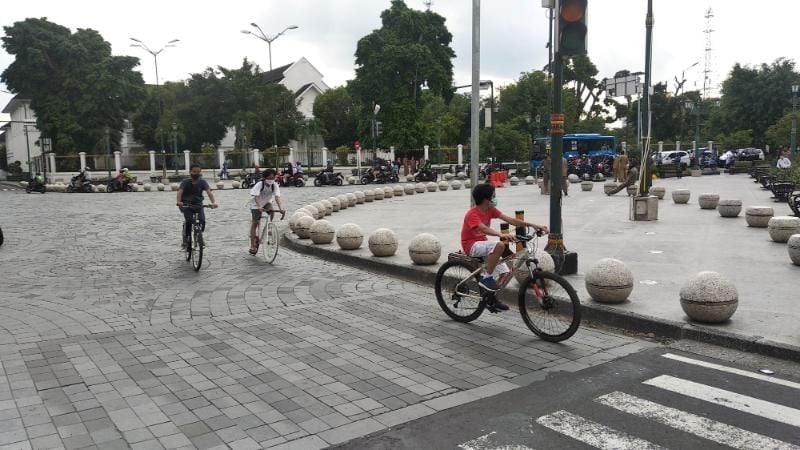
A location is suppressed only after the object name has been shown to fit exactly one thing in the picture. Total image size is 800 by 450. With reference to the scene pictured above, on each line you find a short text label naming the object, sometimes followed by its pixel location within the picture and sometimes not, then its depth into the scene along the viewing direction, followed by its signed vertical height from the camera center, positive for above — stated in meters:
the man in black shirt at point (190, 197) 10.79 -0.59
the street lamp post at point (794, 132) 35.52 +1.32
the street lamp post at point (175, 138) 51.41 +2.06
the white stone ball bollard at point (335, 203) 20.17 -1.35
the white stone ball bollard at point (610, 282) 7.26 -1.42
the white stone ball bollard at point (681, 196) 19.81 -1.23
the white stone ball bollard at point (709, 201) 17.84 -1.25
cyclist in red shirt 6.68 -0.81
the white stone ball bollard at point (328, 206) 18.87 -1.35
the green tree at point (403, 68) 48.19 +7.01
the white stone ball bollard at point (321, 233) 12.52 -1.41
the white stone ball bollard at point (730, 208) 15.82 -1.29
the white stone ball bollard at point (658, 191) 21.16 -1.13
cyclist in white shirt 11.64 -0.65
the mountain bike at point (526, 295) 6.15 -1.42
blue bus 46.25 +0.96
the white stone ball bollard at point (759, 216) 13.74 -1.30
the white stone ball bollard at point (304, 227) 13.55 -1.40
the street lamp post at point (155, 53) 48.88 +8.50
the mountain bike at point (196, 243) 10.35 -1.33
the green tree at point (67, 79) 49.69 +6.71
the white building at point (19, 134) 71.69 +3.50
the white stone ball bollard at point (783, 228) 11.46 -1.30
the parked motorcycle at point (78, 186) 35.69 -1.25
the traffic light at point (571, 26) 7.79 +1.63
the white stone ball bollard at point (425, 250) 9.88 -1.40
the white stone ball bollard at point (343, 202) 21.22 -1.38
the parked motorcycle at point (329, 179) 37.41 -1.07
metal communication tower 77.00 +15.20
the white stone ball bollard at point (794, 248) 9.31 -1.36
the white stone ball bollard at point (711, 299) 6.42 -1.44
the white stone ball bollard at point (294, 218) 14.04 -1.29
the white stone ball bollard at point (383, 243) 10.78 -1.40
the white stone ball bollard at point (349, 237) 11.57 -1.39
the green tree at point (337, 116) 64.81 +4.58
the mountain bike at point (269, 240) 11.09 -1.38
